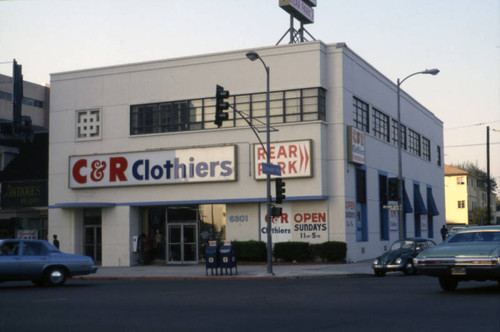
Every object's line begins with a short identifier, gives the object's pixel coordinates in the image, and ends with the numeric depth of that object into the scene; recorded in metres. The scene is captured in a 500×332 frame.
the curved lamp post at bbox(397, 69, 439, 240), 32.81
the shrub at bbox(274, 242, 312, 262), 34.75
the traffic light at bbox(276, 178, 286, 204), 27.38
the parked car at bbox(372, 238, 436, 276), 24.72
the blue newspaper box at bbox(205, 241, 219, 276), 27.08
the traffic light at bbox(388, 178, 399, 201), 31.12
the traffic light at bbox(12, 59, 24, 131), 36.72
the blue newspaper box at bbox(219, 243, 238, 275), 27.11
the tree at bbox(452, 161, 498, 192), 130.25
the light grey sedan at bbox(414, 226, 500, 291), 14.31
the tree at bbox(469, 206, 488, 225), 100.00
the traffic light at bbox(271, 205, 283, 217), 27.27
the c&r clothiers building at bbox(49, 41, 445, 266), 35.38
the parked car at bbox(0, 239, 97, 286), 20.75
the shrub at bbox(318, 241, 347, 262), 34.19
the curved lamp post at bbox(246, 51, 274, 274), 26.80
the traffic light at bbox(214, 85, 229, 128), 23.94
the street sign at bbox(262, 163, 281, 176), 26.92
